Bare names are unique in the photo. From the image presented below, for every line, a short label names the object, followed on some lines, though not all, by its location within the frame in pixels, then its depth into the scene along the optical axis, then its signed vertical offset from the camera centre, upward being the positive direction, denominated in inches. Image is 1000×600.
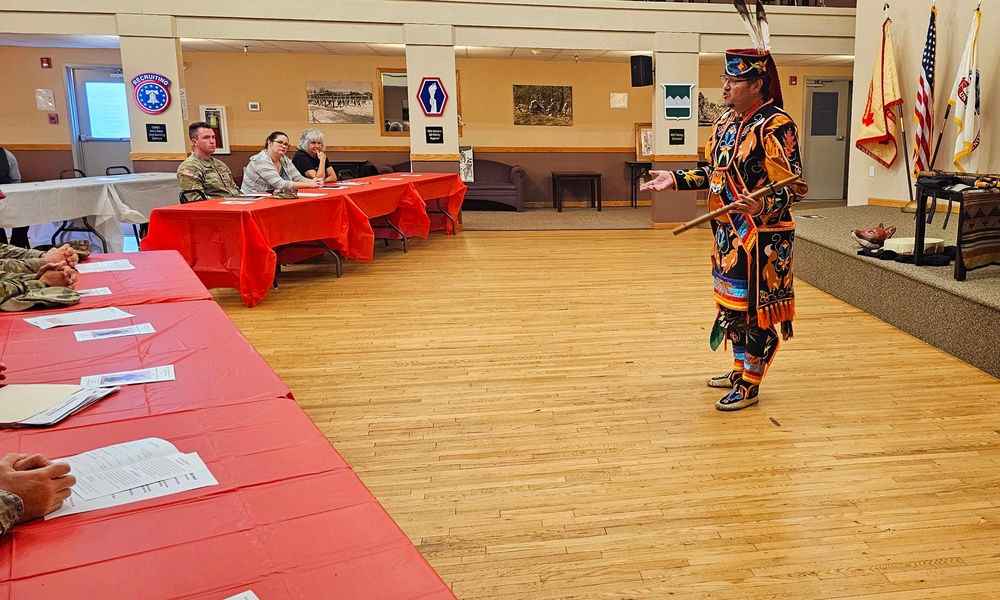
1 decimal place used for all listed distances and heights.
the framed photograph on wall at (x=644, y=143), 520.7 +2.8
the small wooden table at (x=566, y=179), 505.4 -20.6
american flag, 305.3 +12.4
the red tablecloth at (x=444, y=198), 366.6 -22.6
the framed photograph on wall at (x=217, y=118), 483.8 +24.5
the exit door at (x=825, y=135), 531.8 +4.9
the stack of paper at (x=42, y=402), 70.6 -22.6
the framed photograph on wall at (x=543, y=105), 512.4 +29.4
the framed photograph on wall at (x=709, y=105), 526.6 +27.0
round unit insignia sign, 354.3 +30.5
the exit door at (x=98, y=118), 467.8 +25.9
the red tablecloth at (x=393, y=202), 293.4 -19.4
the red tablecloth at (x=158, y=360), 78.0 -23.0
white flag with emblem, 285.1 +14.3
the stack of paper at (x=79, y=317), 107.4 -21.7
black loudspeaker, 391.5 +38.3
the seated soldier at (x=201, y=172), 257.9 -4.4
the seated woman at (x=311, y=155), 322.3 +0.4
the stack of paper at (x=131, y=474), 56.6 -23.9
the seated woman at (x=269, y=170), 266.2 -4.3
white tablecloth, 267.7 -14.2
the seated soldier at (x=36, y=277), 115.8 -17.8
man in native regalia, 125.0 -10.0
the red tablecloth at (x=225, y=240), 220.8 -23.0
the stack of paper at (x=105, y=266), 150.9 -20.3
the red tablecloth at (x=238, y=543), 45.9 -24.6
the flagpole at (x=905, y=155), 335.3 -6.3
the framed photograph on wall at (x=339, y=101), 495.5 +33.7
